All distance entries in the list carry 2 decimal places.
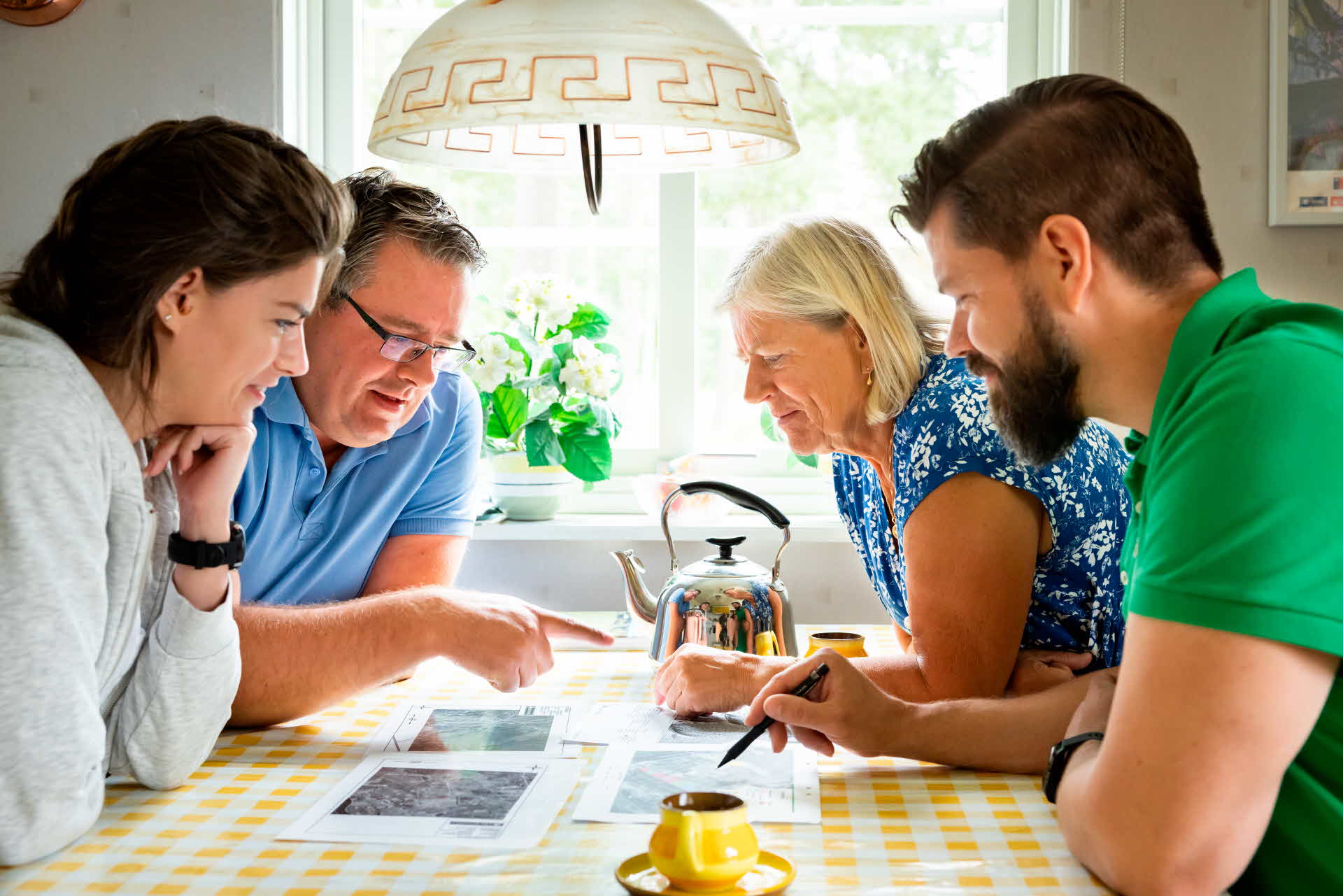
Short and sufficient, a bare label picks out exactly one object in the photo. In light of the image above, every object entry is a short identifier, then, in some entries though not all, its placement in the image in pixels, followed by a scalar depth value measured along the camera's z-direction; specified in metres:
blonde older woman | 1.47
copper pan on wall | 2.51
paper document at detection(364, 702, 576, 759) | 1.36
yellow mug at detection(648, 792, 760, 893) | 0.93
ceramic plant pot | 2.58
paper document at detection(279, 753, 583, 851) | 1.08
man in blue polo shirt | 1.56
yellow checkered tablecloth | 0.98
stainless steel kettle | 1.64
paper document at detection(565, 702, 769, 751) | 1.39
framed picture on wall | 2.42
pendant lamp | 1.03
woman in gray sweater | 1.02
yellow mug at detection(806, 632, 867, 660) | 1.67
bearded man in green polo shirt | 0.84
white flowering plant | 2.52
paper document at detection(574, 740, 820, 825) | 1.15
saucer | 0.94
